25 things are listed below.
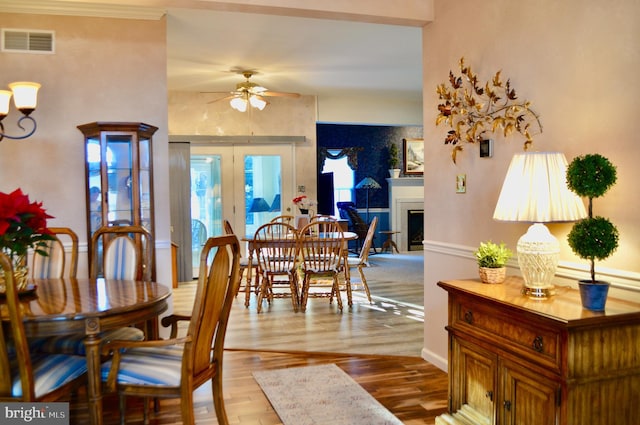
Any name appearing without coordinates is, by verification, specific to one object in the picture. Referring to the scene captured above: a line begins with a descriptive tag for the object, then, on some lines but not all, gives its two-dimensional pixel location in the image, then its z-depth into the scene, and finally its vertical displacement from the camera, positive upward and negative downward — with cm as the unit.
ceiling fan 612 +127
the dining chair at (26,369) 200 -71
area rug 282 -119
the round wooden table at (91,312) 211 -46
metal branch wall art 273 +51
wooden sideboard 184 -62
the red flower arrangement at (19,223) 228 -9
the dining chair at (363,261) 581 -70
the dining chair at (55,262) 326 -38
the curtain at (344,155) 1056 +89
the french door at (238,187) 765 +20
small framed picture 1063 +86
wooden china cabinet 382 +20
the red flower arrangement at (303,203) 662 -5
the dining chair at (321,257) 536 -60
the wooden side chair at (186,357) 217 -69
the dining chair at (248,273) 571 -81
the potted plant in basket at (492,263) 247 -31
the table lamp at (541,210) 217 -6
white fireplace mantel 1057 -6
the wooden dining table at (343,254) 552 -61
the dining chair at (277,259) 549 -63
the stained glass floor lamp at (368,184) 1035 +29
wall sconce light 327 +66
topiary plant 192 -10
